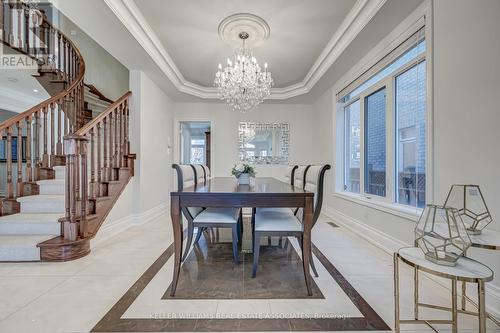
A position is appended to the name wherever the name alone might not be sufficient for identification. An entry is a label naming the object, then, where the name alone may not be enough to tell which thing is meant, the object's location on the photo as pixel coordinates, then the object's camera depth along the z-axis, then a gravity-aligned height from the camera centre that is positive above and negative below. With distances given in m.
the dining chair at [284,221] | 1.93 -0.50
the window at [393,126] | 2.41 +0.47
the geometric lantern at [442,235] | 1.13 -0.36
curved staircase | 2.47 +0.00
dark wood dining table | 1.75 -0.29
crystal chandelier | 3.12 +1.16
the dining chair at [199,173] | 2.93 -0.12
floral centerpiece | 2.52 -0.10
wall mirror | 5.71 +0.54
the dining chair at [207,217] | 2.21 -0.52
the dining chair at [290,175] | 2.54 -0.17
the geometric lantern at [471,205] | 1.36 -0.27
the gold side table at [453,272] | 1.02 -0.49
